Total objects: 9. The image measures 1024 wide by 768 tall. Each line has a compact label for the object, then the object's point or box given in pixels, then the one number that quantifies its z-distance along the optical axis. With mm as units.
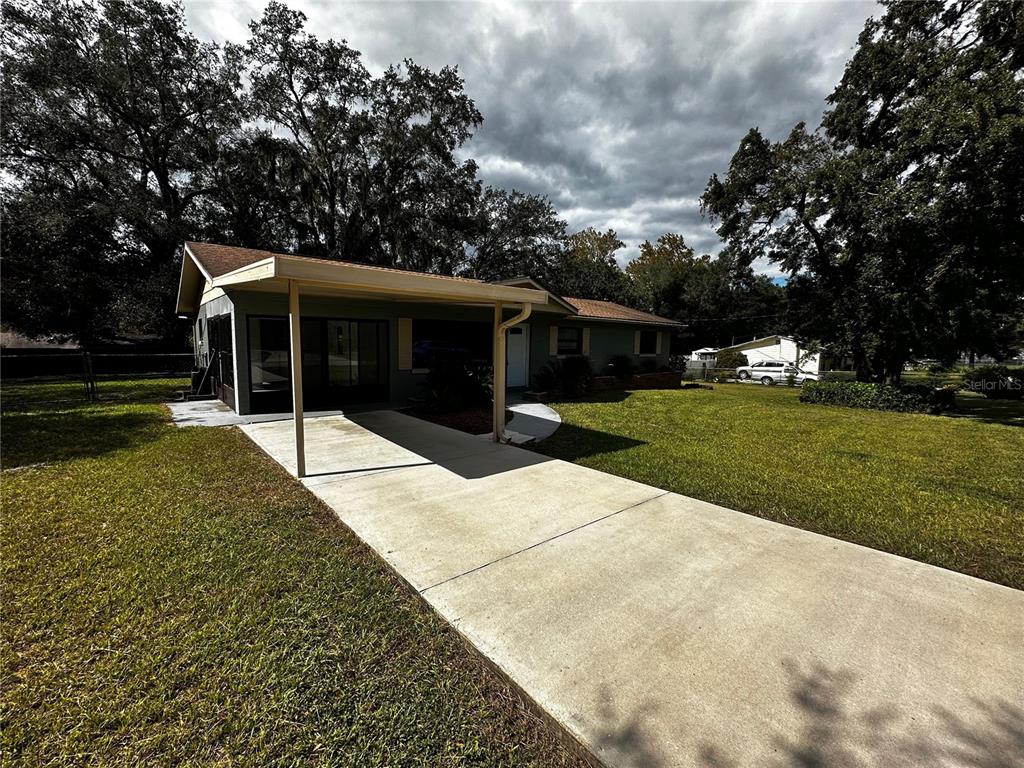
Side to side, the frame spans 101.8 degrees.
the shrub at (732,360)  32750
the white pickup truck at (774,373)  23391
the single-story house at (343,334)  6176
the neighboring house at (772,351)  30589
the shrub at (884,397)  11844
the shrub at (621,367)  15789
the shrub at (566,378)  12336
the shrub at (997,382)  18141
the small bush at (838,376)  24141
